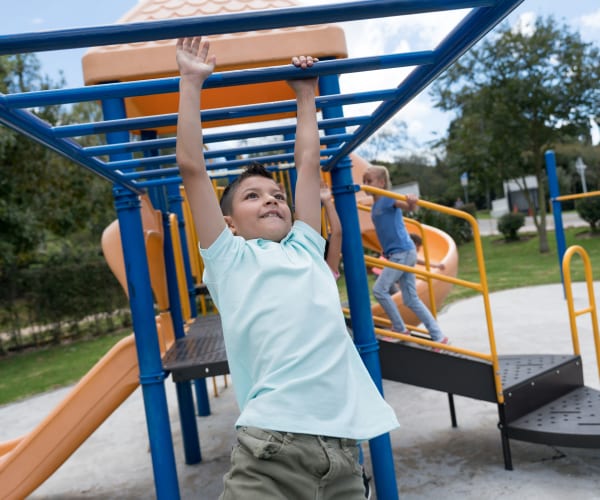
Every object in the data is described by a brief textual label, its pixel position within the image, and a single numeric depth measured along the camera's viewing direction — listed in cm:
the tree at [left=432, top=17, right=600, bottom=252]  1611
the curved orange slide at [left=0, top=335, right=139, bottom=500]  344
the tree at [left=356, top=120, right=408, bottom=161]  2786
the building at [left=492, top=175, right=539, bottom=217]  4172
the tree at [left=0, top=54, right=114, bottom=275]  1116
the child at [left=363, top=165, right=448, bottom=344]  438
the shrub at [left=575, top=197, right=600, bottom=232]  1784
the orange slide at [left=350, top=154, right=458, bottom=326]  587
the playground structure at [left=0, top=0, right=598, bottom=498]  116
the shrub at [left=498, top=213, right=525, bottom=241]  2045
